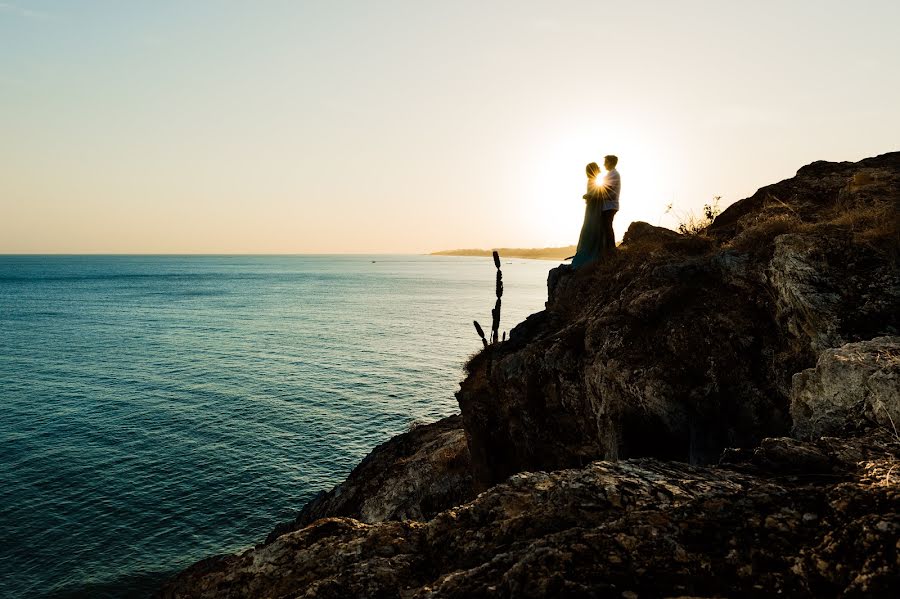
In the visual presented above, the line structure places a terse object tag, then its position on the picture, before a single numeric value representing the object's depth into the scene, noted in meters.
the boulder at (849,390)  6.92
